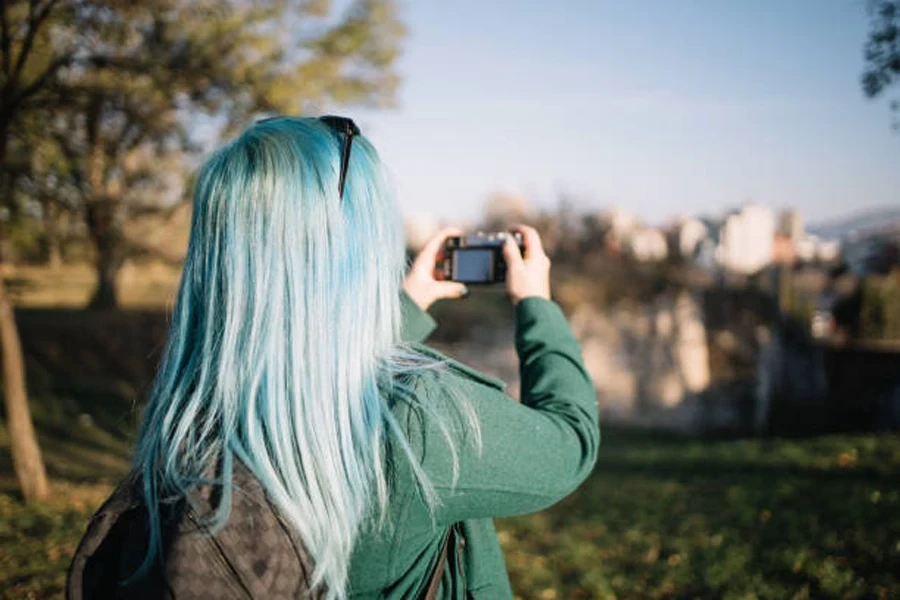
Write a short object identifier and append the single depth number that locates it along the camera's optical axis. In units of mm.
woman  1153
